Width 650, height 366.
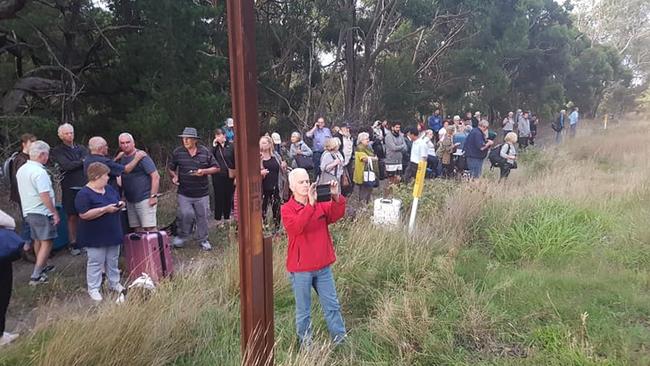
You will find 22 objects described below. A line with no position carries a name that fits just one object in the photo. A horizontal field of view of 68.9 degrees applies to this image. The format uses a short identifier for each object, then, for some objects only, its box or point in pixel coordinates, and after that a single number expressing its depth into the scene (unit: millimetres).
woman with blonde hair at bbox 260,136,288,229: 6900
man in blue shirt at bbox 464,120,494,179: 9448
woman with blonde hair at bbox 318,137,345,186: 7398
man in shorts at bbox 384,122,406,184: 9766
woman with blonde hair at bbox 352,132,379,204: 8305
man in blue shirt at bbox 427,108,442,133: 16578
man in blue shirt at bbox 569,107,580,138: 21656
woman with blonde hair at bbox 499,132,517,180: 9469
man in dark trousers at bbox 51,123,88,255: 5828
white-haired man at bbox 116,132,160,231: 5766
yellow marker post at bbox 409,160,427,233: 6070
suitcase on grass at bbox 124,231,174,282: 5113
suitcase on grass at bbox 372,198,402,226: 6363
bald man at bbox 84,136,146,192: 5363
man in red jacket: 3520
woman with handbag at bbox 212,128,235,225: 7238
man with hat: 6340
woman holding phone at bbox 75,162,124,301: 4602
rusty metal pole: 2289
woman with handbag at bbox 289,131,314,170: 8359
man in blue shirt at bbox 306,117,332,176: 10602
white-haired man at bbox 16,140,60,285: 4945
